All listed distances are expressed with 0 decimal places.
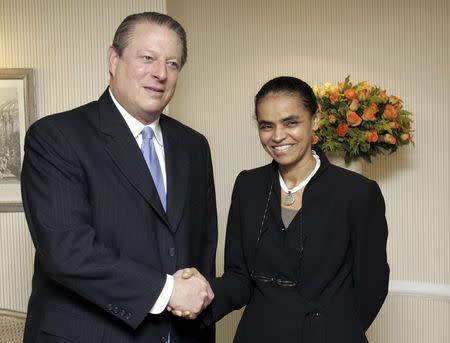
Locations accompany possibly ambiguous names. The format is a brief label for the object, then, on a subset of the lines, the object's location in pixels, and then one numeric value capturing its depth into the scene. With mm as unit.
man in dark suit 1755
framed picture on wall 3383
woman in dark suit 2002
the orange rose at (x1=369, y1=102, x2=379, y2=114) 3227
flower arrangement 3223
